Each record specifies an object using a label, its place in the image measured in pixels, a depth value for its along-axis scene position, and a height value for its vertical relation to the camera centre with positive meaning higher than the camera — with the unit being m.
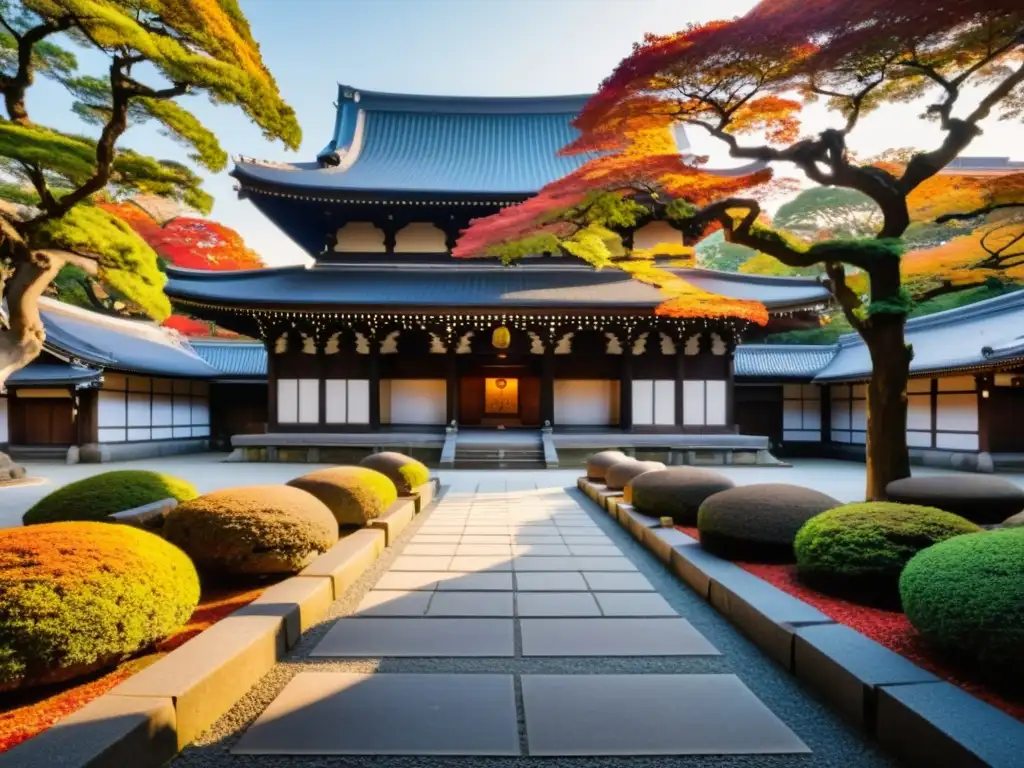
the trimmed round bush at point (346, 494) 6.77 -1.19
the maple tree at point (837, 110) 5.84 +3.58
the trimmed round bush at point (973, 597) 2.70 -1.04
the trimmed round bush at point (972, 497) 5.75 -1.06
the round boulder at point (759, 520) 5.20 -1.18
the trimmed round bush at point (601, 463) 11.38 -1.39
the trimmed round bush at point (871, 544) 4.04 -1.10
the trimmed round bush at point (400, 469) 9.38 -1.26
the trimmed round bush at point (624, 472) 9.91 -1.36
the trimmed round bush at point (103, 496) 5.29 -0.99
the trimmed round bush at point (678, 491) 7.11 -1.24
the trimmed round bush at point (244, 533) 4.67 -1.16
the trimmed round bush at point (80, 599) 2.78 -1.08
